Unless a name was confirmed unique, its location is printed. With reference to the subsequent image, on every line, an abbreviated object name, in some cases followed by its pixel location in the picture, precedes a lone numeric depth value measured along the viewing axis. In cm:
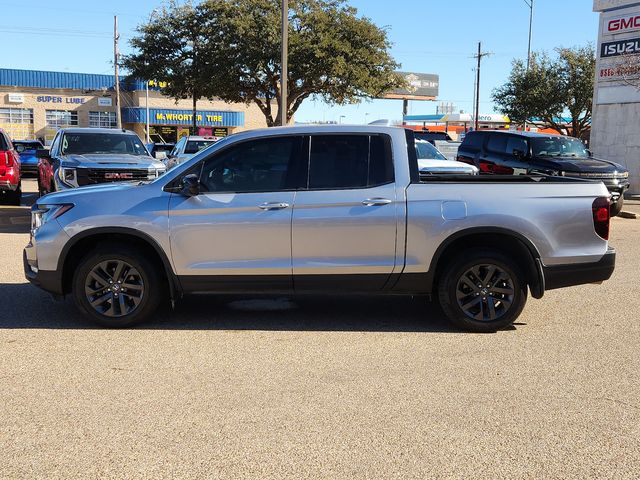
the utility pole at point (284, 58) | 2036
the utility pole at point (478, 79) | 5272
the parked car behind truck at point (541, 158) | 1475
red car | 1453
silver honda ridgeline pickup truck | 596
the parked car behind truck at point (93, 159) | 1165
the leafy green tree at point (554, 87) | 3997
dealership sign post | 2158
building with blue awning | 5706
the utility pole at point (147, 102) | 5620
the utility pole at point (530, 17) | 4744
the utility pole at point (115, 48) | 4625
